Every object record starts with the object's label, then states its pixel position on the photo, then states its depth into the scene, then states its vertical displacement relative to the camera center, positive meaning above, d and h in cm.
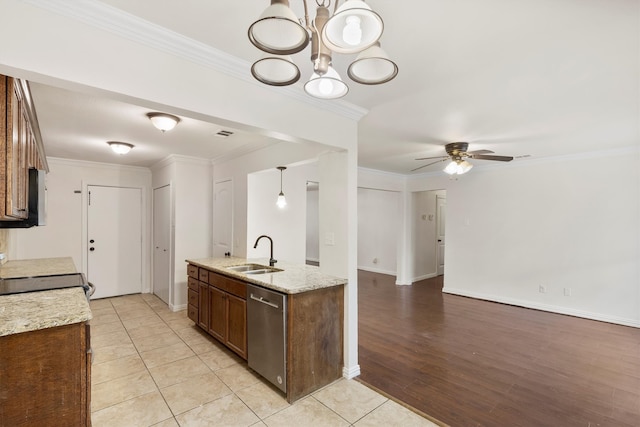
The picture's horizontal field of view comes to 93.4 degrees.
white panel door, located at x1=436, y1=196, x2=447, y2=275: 757 -33
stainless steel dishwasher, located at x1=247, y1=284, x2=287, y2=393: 230 -96
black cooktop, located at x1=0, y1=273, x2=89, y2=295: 202 -50
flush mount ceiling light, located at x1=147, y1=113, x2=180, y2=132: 268 +87
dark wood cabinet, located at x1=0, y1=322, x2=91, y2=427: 128 -73
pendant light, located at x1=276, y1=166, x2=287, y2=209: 422 +21
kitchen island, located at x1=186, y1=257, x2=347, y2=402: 229 -89
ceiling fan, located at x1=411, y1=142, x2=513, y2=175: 383 +77
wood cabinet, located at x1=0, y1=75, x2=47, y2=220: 143 +37
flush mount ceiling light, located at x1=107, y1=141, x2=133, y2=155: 374 +88
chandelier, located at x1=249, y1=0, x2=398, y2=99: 98 +62
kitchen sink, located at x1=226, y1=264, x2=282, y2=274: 336 -61
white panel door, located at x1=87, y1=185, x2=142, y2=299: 514 -42
